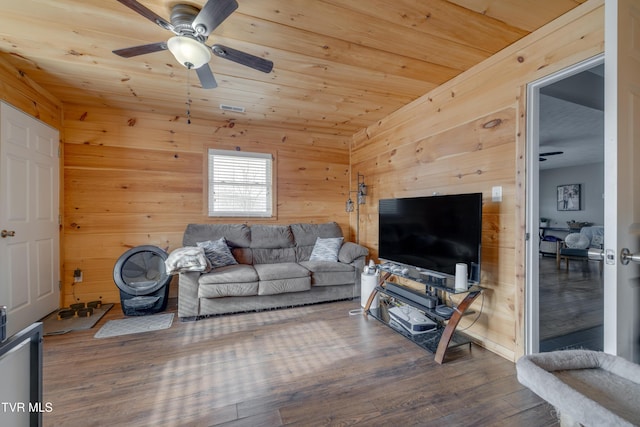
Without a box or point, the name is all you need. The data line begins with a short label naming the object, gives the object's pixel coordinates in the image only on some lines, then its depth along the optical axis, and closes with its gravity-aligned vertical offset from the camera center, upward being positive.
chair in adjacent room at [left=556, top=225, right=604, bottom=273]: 5.25 -0.66
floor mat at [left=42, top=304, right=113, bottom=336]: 2.62 -1.12
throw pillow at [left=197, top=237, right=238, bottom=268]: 3.31 -0.50
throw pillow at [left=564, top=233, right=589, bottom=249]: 5.70 -0.63
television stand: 2.11 -0.83
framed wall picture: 7.52 +0.38
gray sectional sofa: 2.96 -0.68
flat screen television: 2.18 -0.19
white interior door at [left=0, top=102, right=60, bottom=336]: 2.48 -0.06
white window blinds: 3.99 +0.41
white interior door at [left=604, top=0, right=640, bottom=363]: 0.99 +0.13
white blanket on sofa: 2.88 -0.53
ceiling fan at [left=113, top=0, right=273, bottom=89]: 1.54 +1.11
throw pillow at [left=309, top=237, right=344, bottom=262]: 3.78 -0.52
